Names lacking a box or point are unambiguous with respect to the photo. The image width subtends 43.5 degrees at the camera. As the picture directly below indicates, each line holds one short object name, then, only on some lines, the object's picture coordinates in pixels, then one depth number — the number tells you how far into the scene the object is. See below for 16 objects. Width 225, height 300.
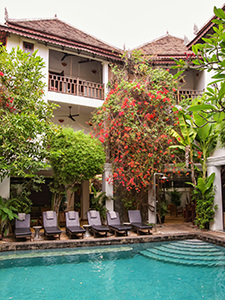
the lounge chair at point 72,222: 10.66
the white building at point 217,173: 12.11
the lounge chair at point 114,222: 11.05
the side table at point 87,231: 11.25
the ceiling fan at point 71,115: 15.67
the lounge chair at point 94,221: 11.03
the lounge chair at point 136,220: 11.36
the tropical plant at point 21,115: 9.98
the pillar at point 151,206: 13.88
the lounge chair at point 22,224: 10.05
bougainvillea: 12.97
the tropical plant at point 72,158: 11.66
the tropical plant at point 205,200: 11.90
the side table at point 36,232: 10.53
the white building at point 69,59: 12.98
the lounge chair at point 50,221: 10.49
